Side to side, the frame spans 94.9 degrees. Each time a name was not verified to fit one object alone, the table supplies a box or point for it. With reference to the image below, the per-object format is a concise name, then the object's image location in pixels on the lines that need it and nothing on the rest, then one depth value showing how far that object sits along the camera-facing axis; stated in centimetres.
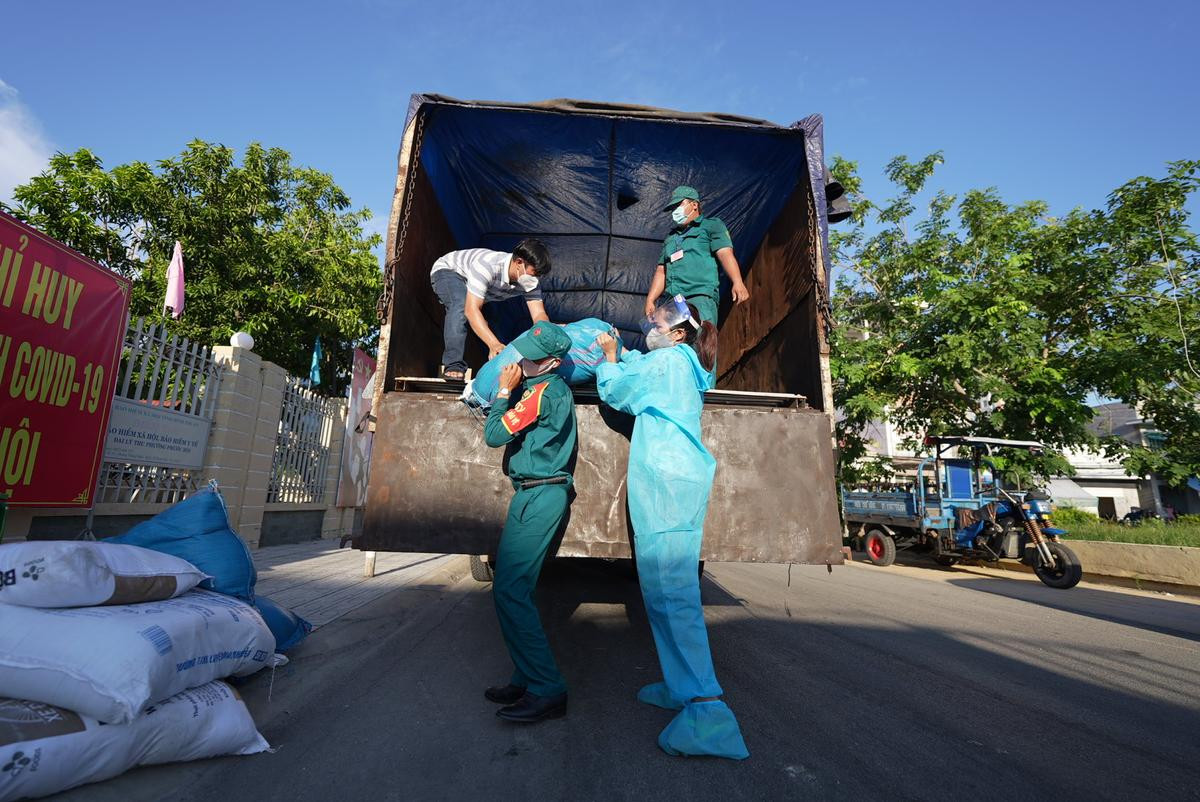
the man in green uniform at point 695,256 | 361
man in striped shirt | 325
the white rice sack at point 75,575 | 171
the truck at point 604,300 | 250
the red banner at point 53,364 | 357
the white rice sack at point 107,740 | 146
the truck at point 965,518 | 785
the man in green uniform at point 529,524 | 228
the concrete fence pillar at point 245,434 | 603
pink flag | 895
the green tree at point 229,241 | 949
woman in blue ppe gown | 204
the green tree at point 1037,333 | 942
